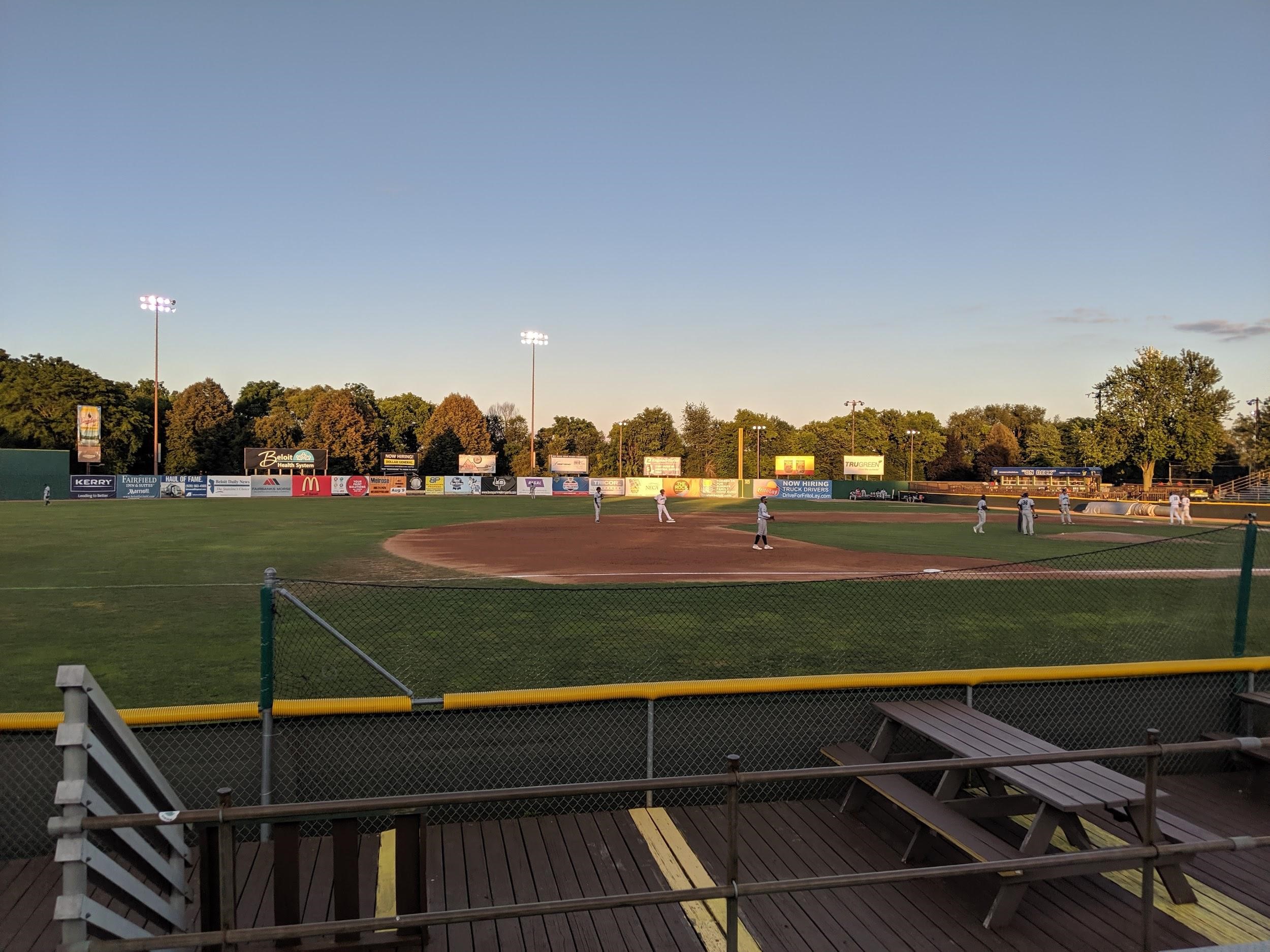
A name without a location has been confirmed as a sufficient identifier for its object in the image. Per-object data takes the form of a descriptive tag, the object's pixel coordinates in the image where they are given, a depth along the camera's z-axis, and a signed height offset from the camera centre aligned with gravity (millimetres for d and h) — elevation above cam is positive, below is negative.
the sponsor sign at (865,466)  76625 -439
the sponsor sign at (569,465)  80188 -977
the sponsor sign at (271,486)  65000 -3150
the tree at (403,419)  105250 +4412
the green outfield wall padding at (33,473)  56094 -2090
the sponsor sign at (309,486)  67625 -3158
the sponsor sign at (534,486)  74188 -3007
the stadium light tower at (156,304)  68875 +12370
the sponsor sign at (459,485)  76312 -3179
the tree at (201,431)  84500 +1767
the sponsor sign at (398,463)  75812 -1088
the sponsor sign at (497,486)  75875 -3177
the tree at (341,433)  90750 +2004
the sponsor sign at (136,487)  60094 -3210
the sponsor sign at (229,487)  61875 -3145
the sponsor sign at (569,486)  75938 -3050
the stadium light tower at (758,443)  87375 +1939
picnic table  4629 -2203
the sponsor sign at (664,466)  80688 -873
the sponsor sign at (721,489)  71125 -2820
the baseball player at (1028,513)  31891 -1941
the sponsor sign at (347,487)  68688 -3199
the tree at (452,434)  97500 +2258
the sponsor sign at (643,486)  76188 -2864
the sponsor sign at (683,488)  74288 -2896
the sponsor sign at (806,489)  69500 -2575
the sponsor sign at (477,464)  80125 -1138
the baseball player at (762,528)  25062 -2181
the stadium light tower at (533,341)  76812 +11099
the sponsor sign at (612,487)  75562 -3010
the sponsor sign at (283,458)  69438 -893
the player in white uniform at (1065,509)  37281 -2060
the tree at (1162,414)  79188 +5487
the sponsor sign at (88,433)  62375 +951
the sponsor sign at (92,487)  57906 -3161
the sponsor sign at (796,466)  75938 -586
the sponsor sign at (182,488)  61250 -3191
